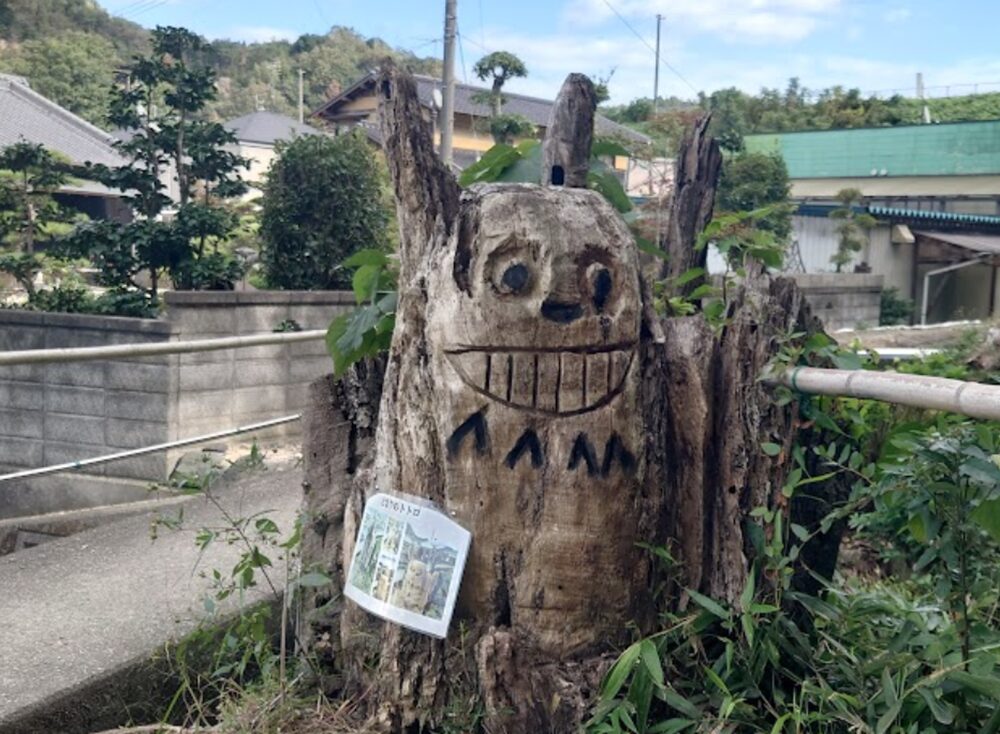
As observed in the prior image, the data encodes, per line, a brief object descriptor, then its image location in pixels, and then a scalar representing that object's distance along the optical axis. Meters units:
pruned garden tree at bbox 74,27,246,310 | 8.38
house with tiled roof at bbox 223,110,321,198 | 29.41
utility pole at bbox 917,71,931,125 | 30.41
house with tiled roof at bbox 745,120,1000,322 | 19.30
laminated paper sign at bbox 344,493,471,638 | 2.30
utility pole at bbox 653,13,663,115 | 34.52
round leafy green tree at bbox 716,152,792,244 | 19.27
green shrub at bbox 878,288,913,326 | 17.36
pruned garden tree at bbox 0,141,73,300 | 9.16
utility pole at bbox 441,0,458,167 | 12.66
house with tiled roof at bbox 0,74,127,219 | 21.28
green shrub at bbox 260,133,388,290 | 8.91
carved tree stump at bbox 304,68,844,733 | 2.29
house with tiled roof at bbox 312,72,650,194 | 21.94
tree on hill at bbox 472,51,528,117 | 15.94
